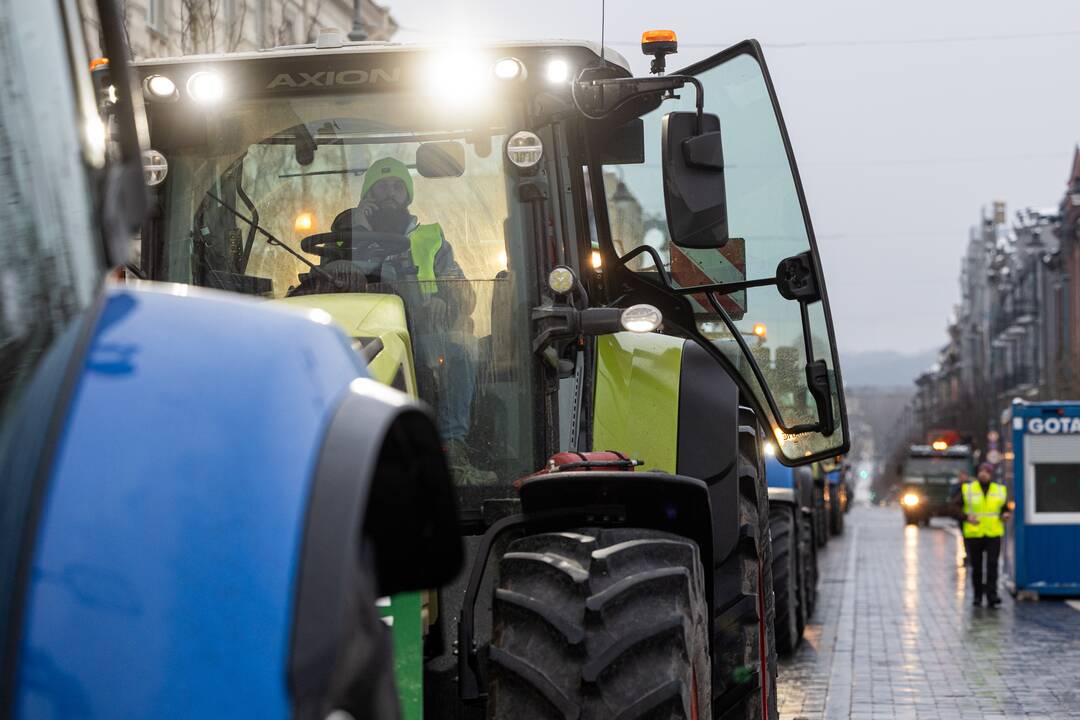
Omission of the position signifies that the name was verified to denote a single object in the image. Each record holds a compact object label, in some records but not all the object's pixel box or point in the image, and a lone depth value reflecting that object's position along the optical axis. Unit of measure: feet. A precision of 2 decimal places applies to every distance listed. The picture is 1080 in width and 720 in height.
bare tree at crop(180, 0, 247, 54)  71.65
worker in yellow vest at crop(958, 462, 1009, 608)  67.92
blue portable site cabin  72.43
